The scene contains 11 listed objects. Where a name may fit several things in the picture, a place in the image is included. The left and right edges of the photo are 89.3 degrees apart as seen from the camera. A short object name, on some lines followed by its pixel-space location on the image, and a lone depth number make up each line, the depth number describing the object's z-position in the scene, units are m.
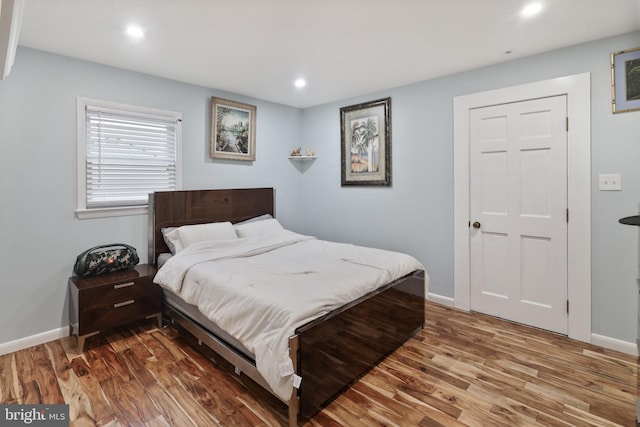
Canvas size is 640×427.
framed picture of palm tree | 3.86
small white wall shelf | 4.61
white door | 2.79
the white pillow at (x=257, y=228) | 3.70
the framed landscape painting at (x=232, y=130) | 3.77
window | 2.92
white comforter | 1.81
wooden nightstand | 2.55
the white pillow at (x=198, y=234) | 3.21
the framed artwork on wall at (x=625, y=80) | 2.41
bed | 1.78
